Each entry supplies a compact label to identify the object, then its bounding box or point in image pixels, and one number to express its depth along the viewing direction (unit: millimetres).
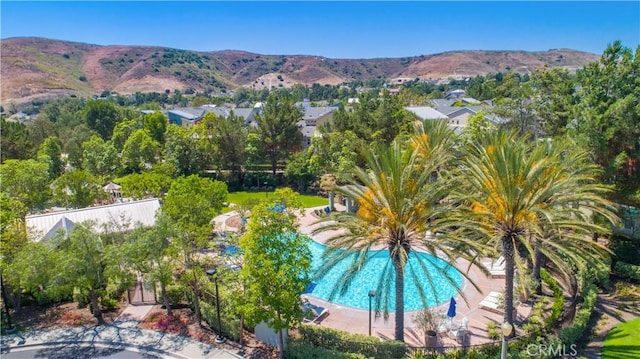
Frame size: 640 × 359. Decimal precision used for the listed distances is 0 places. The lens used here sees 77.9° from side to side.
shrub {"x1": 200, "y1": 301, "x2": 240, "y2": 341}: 16523
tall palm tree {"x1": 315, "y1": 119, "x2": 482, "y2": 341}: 14219
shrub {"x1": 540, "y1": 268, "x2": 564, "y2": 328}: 16422
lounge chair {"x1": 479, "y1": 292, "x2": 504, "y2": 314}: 18609
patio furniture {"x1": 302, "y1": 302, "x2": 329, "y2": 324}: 18375
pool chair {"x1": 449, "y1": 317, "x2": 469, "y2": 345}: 16531
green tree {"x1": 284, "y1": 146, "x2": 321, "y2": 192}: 42656
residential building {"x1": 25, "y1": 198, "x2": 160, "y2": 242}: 22152
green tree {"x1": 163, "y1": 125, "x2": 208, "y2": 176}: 45219
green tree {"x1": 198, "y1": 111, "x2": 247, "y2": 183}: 46750
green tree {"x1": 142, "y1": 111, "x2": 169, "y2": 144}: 56406
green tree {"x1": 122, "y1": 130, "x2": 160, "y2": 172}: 47938
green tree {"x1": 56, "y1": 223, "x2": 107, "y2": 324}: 16484
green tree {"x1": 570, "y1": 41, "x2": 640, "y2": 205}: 21188
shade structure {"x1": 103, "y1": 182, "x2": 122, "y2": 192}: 36928
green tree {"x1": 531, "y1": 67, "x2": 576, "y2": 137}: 31898
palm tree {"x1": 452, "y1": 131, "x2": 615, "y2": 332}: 14258
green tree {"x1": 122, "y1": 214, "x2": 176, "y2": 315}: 16694
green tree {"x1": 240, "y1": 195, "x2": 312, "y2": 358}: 13781
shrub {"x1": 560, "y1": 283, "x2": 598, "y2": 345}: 15305
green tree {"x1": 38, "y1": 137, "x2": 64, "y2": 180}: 48806
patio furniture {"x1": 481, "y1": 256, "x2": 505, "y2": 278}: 22469
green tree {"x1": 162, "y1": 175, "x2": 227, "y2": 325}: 17516
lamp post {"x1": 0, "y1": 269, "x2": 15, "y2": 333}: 17812
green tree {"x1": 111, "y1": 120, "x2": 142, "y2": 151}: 55719
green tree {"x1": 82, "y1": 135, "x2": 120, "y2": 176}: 45844
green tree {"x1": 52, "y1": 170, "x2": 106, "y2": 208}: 29916
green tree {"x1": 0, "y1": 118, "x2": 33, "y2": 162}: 48219
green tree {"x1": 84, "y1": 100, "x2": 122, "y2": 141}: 69188
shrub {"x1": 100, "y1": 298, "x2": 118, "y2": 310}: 19797
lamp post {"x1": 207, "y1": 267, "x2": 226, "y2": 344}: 16641
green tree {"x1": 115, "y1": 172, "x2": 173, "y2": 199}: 31469
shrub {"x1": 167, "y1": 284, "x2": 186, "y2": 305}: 19484
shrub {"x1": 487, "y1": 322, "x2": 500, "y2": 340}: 16672
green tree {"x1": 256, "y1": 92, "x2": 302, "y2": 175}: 47188
